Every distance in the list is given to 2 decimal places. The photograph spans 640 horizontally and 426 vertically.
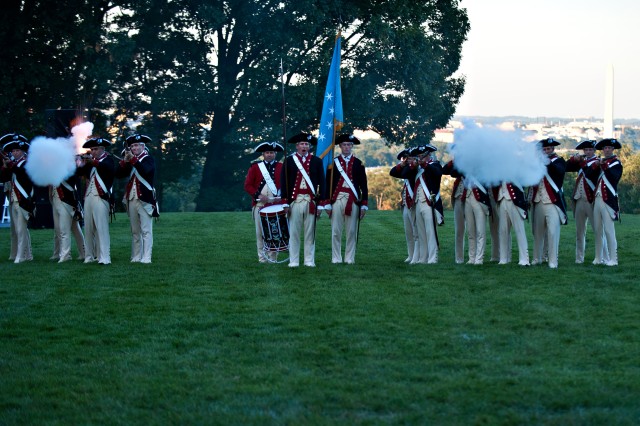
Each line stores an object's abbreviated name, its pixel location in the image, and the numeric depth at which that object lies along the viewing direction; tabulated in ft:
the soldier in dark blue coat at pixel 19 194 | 58.44
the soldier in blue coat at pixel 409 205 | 56.70
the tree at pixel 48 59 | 133.59
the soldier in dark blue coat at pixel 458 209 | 56.75
